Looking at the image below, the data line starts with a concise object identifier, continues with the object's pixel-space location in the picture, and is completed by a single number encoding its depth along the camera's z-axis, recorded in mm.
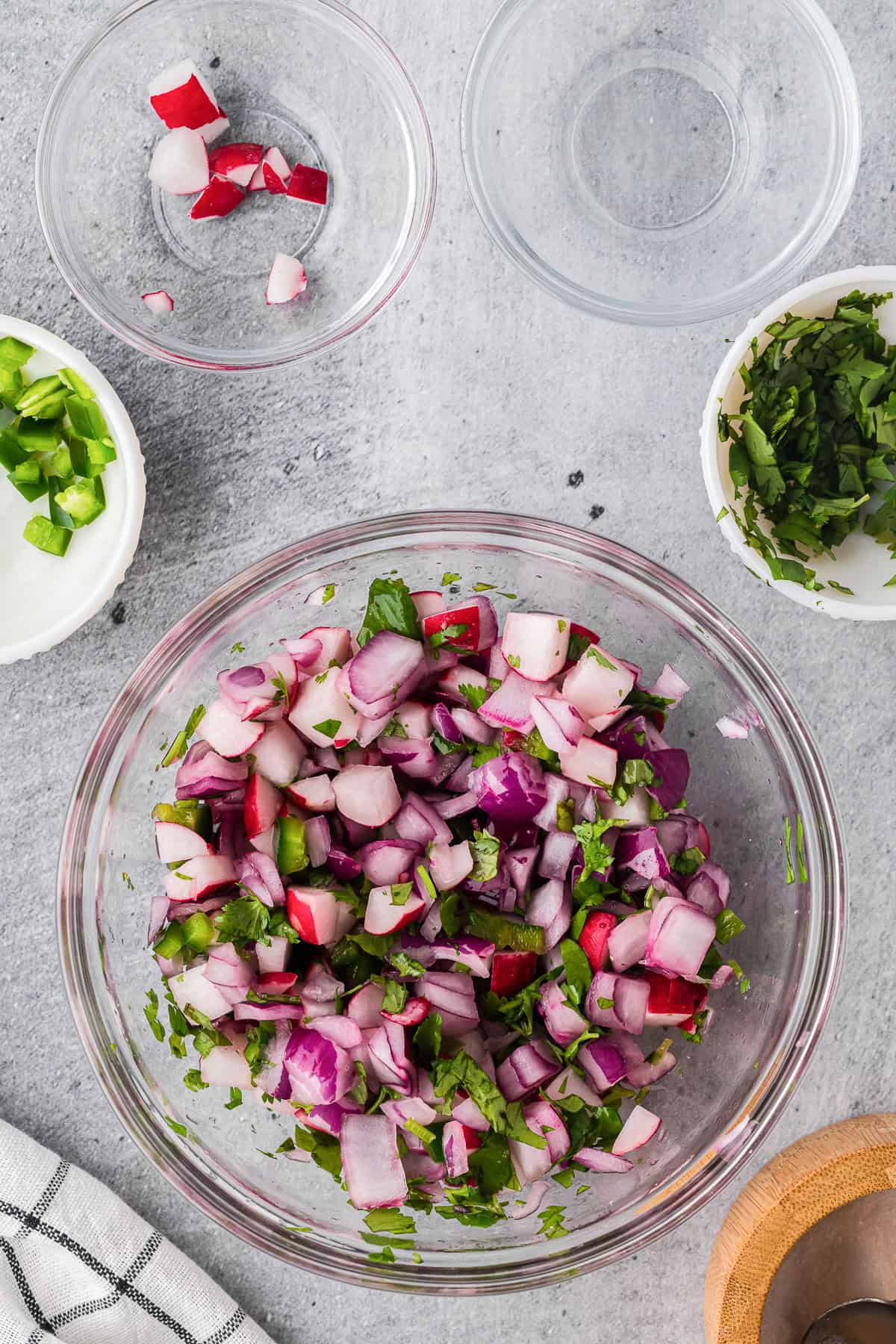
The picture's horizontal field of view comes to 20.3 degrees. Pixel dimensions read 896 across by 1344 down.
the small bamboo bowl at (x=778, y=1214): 645
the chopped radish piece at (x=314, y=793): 617
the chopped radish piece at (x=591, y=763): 609
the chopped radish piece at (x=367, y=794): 612
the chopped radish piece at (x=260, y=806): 614
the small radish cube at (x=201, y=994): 615
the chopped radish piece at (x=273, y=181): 677
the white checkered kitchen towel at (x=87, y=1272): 667
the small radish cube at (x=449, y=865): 611
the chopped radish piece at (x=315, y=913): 608
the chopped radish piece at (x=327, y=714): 616
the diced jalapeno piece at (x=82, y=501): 655
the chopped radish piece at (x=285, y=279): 677
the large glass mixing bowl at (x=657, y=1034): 640
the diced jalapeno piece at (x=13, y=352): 656
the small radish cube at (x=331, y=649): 625
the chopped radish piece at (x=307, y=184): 679
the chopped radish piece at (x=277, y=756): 619
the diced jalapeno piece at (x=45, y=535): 662
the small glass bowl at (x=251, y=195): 679
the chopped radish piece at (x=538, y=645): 610
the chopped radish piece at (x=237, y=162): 675
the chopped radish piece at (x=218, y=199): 674
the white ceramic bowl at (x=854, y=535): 645
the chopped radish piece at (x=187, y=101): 671
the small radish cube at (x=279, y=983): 614
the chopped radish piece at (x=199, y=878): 615
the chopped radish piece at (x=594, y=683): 613
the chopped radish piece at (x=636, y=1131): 622
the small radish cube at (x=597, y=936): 609
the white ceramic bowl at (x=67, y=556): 652
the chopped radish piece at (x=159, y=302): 683
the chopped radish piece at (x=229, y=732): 615
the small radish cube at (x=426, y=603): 628
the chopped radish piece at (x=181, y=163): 672
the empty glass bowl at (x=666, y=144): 680
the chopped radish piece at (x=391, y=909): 610
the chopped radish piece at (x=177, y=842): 619
